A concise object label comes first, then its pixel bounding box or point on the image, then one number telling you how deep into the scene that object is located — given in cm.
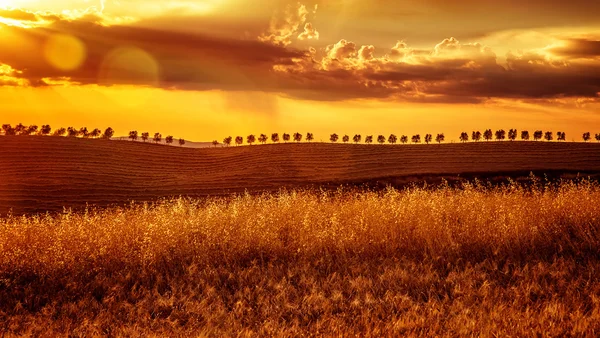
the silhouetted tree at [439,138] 9606
